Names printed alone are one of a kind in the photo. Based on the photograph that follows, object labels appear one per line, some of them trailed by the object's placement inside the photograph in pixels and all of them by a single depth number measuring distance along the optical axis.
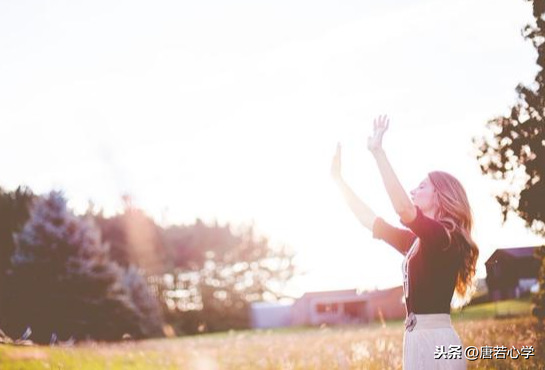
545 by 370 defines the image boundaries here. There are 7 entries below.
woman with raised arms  2.68
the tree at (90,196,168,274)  40.97
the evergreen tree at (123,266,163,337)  32.35
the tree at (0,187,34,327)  28.39
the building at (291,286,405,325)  46.62
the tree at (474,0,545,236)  14.52
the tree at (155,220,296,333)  43.59
